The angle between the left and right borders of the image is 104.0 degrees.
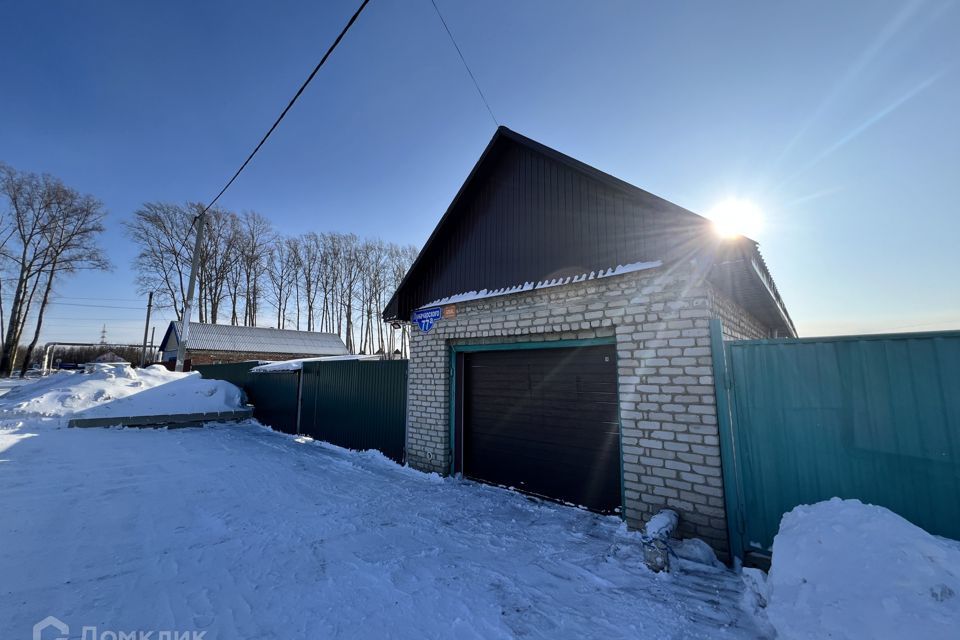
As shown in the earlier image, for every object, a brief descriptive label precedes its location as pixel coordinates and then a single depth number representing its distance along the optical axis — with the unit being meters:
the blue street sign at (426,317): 7.03
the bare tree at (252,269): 35.22
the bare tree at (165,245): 30.89
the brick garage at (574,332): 4.09
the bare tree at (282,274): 36.97
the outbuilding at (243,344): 28.31
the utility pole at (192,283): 16.98
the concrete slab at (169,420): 10.88
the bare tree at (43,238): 28.20
